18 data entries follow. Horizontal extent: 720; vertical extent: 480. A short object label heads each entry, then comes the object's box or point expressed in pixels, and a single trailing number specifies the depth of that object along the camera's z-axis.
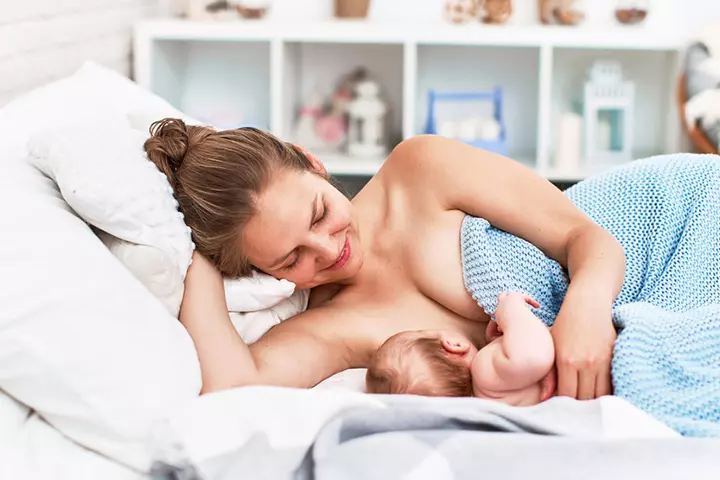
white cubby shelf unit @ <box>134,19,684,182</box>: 3.50
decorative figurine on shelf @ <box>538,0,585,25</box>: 3.26
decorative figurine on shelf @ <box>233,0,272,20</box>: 3.29
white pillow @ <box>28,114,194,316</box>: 1.26
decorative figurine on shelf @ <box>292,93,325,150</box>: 3.42
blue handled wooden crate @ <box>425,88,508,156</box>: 3.24
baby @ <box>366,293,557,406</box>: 1.24
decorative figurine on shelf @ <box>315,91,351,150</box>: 3.41
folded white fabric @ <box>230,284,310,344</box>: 1.50
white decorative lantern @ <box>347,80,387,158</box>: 3.34
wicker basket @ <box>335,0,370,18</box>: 3.33
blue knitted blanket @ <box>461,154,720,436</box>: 1.16
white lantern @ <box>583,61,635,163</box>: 3.29
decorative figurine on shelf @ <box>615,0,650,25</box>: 3.26
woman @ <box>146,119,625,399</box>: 1.32
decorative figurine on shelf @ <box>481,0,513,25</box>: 3.32
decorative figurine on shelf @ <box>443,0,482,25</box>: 3.29
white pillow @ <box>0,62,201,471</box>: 1.05
